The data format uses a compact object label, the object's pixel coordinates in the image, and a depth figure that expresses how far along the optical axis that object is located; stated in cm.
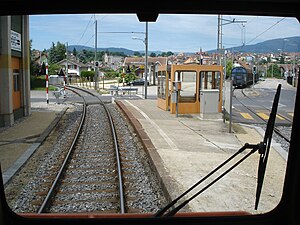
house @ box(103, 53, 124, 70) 9822
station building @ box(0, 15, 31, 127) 1303
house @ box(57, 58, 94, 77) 8244
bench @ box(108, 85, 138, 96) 3201
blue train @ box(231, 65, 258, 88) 3626
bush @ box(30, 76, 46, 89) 3920
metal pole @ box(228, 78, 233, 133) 1244
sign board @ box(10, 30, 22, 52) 1410
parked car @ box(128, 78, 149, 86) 5369
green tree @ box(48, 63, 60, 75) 6399
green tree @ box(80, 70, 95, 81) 6756
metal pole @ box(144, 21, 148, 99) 2889
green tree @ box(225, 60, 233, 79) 4339
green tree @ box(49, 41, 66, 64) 6665
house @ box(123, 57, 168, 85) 5228
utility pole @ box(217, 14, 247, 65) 2361
